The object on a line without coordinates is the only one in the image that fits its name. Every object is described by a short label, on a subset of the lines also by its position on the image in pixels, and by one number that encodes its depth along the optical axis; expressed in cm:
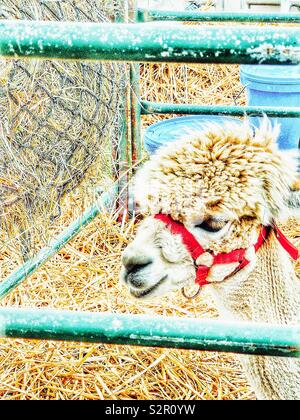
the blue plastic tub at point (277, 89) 350
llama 156
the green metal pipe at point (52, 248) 208
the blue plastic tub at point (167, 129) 274
